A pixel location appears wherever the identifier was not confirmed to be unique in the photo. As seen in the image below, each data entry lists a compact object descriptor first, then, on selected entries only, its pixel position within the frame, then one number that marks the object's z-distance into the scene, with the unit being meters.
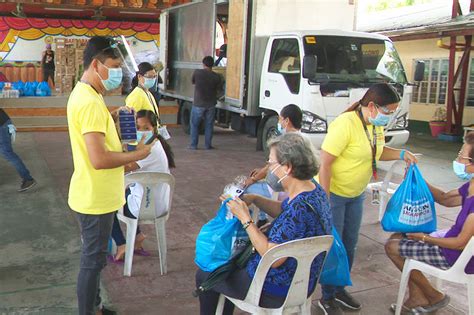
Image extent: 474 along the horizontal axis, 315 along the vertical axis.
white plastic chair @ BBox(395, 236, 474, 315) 2.69
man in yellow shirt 2.38
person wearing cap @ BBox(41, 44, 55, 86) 16.23
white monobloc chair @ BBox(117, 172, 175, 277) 3.49
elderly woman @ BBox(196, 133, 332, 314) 2.23
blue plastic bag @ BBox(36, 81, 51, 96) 11.80
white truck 6.81
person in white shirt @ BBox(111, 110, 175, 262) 3.57
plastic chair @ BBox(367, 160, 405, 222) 4.90
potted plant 12.25
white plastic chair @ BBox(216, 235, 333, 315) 2.20
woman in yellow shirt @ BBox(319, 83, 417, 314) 3.04
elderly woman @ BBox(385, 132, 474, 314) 2.75
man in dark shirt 9.04
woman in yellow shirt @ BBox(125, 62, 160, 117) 4.67
